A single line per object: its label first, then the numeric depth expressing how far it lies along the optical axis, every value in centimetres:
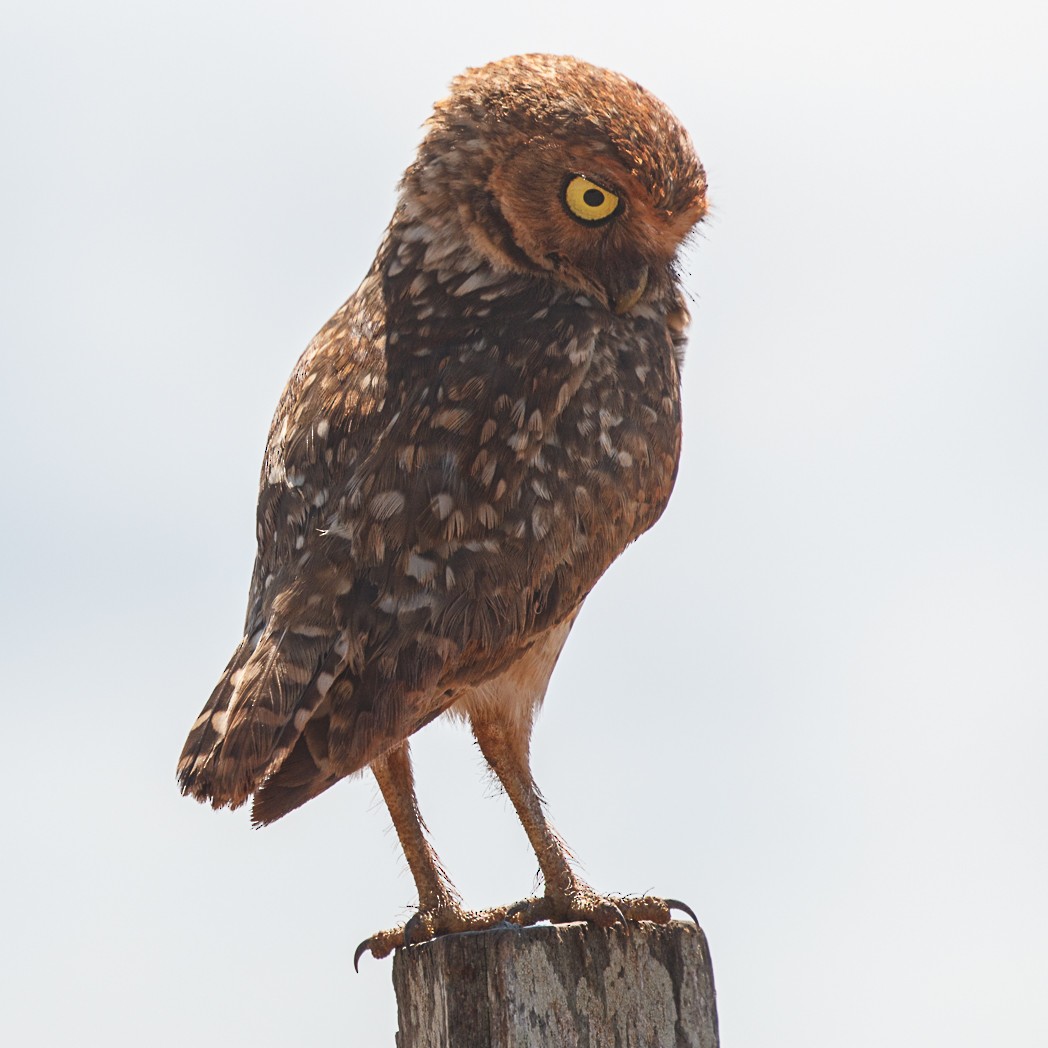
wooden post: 785
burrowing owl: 841
